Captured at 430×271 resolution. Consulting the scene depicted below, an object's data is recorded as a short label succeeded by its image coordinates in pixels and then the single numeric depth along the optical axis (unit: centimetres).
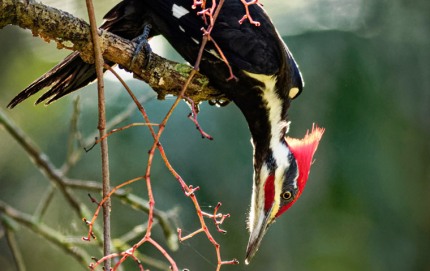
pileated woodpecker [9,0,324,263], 482
